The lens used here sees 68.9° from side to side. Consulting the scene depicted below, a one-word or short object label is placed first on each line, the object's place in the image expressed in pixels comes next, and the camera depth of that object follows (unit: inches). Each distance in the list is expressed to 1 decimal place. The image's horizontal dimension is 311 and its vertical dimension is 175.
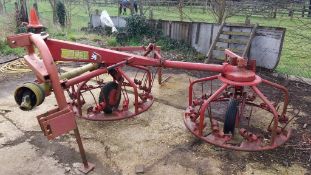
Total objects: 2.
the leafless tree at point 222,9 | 243.4
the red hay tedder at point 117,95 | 80.0
